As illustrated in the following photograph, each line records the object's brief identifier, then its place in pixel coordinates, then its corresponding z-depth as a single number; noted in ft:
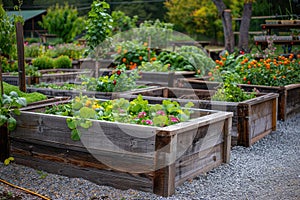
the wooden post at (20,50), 17.30
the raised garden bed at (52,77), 25.61
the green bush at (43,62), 32.84
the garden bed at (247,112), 17.70
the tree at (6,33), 17.64
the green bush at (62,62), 34.37
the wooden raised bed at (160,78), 25.90
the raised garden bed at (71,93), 19.72
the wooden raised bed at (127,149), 11.91
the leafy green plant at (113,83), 20.39
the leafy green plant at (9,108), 12.62
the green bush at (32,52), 44.01
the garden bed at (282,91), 22.74
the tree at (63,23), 69.46
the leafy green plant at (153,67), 27.94
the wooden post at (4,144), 14.84
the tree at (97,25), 24.22
